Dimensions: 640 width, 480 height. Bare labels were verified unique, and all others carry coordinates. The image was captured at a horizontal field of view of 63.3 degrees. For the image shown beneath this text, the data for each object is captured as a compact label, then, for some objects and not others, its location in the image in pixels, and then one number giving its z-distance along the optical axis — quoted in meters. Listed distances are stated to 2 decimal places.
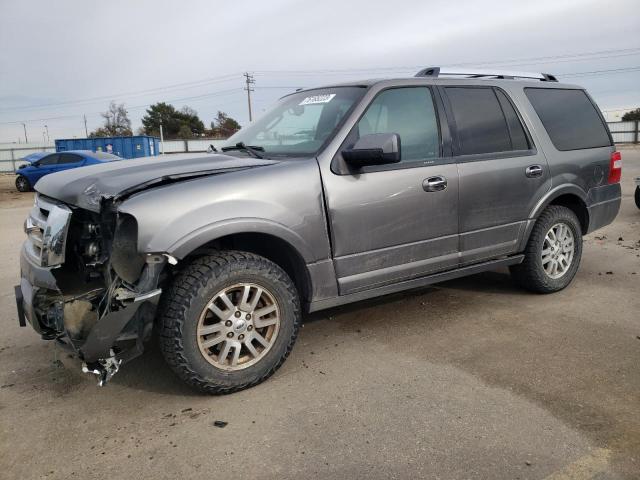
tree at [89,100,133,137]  69.87
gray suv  2.93
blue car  18.74
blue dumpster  29.69
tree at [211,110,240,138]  71.75
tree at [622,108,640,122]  62.41
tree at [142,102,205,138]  73.94
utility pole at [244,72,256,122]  63.12
